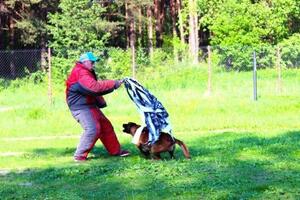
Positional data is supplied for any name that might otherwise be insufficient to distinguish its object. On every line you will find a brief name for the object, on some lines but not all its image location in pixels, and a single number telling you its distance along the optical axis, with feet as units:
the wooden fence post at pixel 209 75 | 73.92
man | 33.58
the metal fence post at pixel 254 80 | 70.06
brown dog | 32.76
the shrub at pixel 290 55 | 79.25
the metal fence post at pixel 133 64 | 72.38
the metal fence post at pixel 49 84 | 68.49
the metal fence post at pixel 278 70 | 75.82
